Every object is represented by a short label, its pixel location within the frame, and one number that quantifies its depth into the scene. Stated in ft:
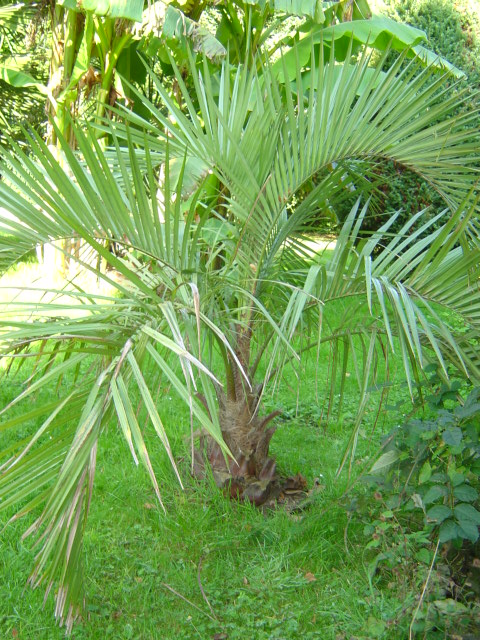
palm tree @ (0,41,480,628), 6.68
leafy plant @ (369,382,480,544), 8.11
